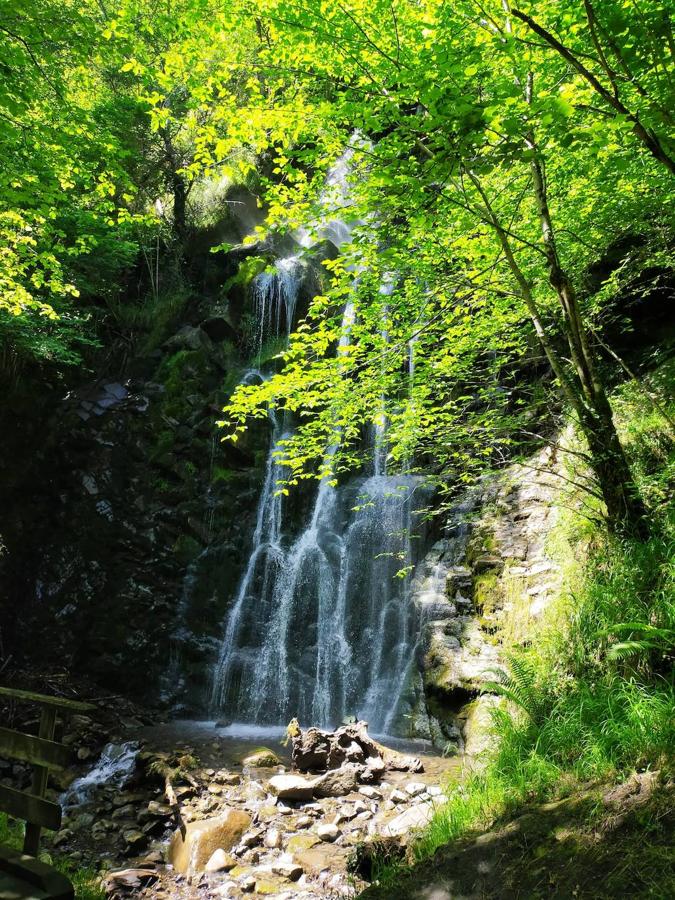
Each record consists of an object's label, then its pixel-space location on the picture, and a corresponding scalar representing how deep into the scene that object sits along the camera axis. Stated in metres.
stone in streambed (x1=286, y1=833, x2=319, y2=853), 5.23
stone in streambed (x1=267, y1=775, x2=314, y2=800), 6.29
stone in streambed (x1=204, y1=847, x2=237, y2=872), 5.04
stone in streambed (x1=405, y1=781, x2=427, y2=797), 6.11
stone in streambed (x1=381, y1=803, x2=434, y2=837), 5.01
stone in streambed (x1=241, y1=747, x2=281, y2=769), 7.71
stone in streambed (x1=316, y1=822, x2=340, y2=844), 5.35
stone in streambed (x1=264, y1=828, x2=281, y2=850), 5.30
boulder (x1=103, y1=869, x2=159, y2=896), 4.86
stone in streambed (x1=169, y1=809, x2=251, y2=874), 5.20
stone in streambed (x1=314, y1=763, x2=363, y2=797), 6.36
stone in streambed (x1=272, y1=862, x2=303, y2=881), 4.79
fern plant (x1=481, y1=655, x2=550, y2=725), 4.50
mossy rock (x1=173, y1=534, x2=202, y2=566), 13.05
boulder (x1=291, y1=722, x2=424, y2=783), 6.96
